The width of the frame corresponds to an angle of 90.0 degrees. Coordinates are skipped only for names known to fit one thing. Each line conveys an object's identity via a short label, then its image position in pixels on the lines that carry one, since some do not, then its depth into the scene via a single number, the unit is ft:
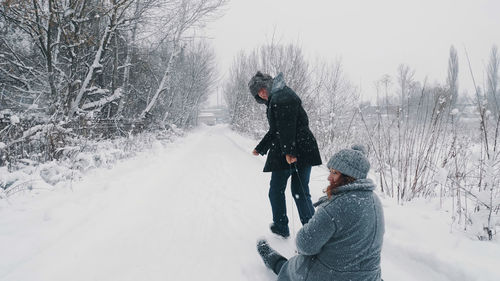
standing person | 8.21
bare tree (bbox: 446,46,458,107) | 82.43
